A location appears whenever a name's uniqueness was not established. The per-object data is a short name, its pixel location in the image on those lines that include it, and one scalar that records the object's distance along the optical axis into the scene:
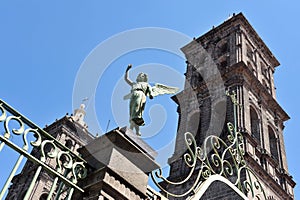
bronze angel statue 5.85
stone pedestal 4.77
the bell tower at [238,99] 21.31
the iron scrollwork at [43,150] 4.38
